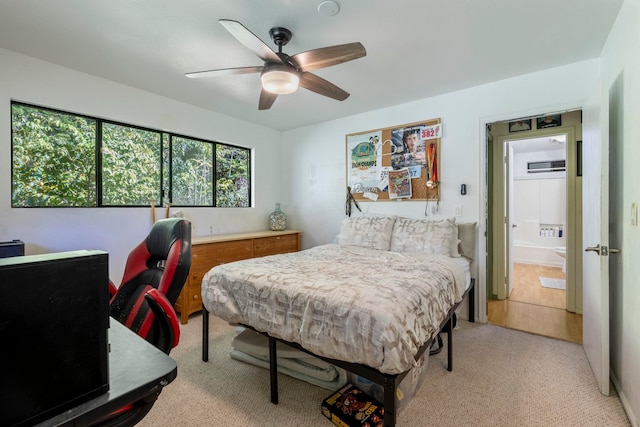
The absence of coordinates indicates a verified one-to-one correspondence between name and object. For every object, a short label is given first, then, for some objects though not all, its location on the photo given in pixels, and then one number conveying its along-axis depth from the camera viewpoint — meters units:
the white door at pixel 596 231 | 1.80
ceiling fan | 1.74
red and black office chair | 1.20
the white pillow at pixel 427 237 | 2.88
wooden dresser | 3.04
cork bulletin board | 3.33
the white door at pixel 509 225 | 3.84
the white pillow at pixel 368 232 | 3.20
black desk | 0.58
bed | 1.35
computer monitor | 0.52
